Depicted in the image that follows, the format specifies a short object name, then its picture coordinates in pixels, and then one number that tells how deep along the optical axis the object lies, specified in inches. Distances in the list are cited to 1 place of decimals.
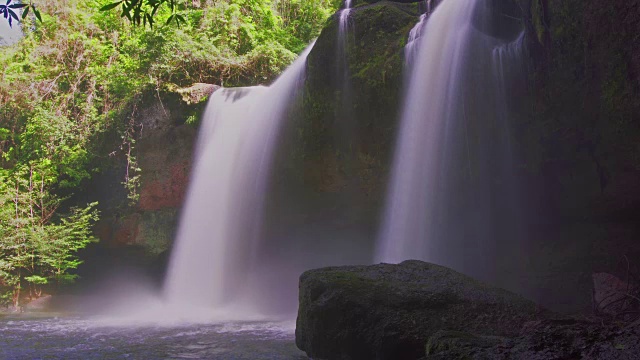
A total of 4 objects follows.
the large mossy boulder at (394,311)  202.2
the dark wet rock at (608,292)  234.6
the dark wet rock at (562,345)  95.3
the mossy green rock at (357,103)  396.2
